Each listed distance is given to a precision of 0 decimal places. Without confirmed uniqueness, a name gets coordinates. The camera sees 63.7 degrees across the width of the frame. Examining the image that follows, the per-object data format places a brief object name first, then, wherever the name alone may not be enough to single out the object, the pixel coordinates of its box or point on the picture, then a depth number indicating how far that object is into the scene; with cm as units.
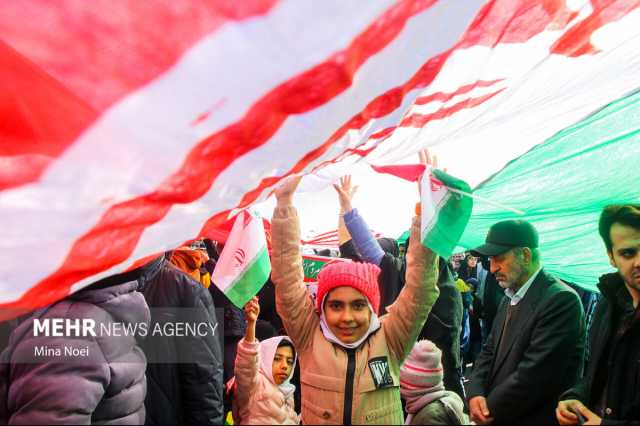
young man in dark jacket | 179
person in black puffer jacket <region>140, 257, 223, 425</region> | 213
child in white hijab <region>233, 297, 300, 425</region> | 193
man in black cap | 228
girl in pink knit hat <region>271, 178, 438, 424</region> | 163
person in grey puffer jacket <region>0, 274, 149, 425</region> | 129
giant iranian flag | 74
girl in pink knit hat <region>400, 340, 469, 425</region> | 184
